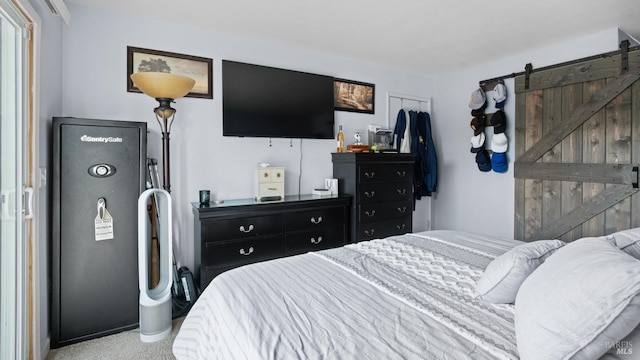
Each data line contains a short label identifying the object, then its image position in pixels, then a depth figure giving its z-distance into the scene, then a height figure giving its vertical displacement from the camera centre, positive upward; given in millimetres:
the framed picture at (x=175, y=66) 2635 +983
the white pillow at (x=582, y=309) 718 -307
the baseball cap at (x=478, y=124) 3883 +688
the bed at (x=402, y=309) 768 -439
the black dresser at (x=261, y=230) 2551 -443
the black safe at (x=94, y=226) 2062 -318
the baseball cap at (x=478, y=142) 3889 +463
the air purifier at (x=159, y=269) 2129 -646
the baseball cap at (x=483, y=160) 3869 +243
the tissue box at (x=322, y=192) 3350 -130
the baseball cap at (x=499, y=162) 3701 +216
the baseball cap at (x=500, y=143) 3672 +432
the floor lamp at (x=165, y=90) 2201 +633
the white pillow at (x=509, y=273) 1108 -326
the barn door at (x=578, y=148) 2832 +314
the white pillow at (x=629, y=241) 1046 -205
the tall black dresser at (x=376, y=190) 3281 -109
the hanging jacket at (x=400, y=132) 4125 +618
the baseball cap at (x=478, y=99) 3848 +985
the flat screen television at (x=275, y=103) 3016 +780
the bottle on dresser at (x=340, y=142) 3635 +433
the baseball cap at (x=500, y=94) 3648 +991
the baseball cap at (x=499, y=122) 3654 +669
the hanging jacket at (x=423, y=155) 4223 +324
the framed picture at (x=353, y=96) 3711 +1004
